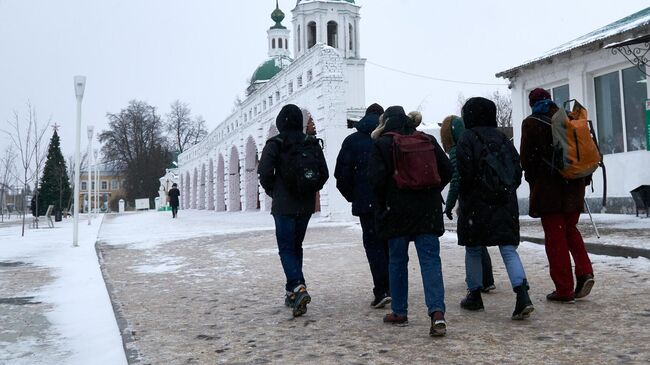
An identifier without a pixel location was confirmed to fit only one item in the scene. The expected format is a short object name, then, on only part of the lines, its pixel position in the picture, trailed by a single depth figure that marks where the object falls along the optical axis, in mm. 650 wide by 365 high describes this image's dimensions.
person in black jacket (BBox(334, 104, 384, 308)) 4949
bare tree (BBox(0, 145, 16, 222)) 34938
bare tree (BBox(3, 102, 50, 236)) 19000
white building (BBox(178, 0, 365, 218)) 20281
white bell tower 36625
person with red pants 4770
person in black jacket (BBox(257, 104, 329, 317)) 4879
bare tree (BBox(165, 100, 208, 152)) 68312
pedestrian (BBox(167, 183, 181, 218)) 29688
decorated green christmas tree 55188
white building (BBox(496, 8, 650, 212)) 12688
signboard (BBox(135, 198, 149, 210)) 63659
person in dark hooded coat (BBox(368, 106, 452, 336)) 4020
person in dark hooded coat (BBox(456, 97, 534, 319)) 4223
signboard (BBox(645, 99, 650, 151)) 10711
